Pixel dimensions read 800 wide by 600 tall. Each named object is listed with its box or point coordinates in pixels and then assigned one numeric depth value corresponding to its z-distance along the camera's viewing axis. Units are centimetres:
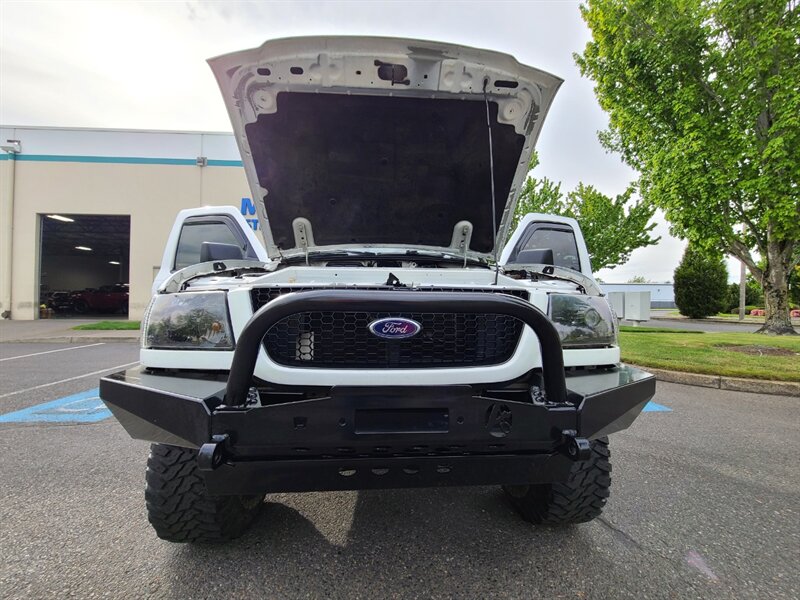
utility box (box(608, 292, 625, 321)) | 1598
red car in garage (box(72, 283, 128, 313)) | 2169
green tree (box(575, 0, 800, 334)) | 956
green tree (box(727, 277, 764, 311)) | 3291
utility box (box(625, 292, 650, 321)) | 1561
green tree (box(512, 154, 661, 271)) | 1648
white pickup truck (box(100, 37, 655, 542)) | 136
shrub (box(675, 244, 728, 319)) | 2378
